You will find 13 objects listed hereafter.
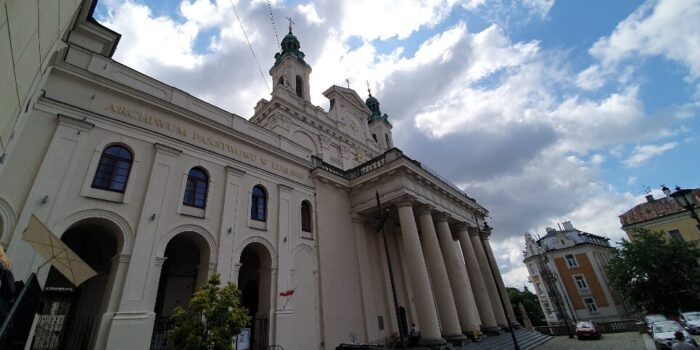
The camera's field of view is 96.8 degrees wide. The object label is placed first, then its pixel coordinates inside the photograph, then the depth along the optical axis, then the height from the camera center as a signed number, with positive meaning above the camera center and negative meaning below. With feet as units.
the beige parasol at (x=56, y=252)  20.99 +7.22
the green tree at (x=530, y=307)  209.74 +6.39
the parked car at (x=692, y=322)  67.56 -4.24
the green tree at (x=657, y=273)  92.38 +8.43
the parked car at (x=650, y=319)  73.09 -3.14
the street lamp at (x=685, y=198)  33.15 +9.92
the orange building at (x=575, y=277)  137.18 +15.36
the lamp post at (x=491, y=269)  71.26 +11.62
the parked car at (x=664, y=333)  52.03 -4.55
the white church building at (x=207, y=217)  32.83 +16.38
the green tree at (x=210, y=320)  28.30 +2.57
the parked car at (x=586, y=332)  80.94 -4.68
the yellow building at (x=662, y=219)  121.08 +31.36
